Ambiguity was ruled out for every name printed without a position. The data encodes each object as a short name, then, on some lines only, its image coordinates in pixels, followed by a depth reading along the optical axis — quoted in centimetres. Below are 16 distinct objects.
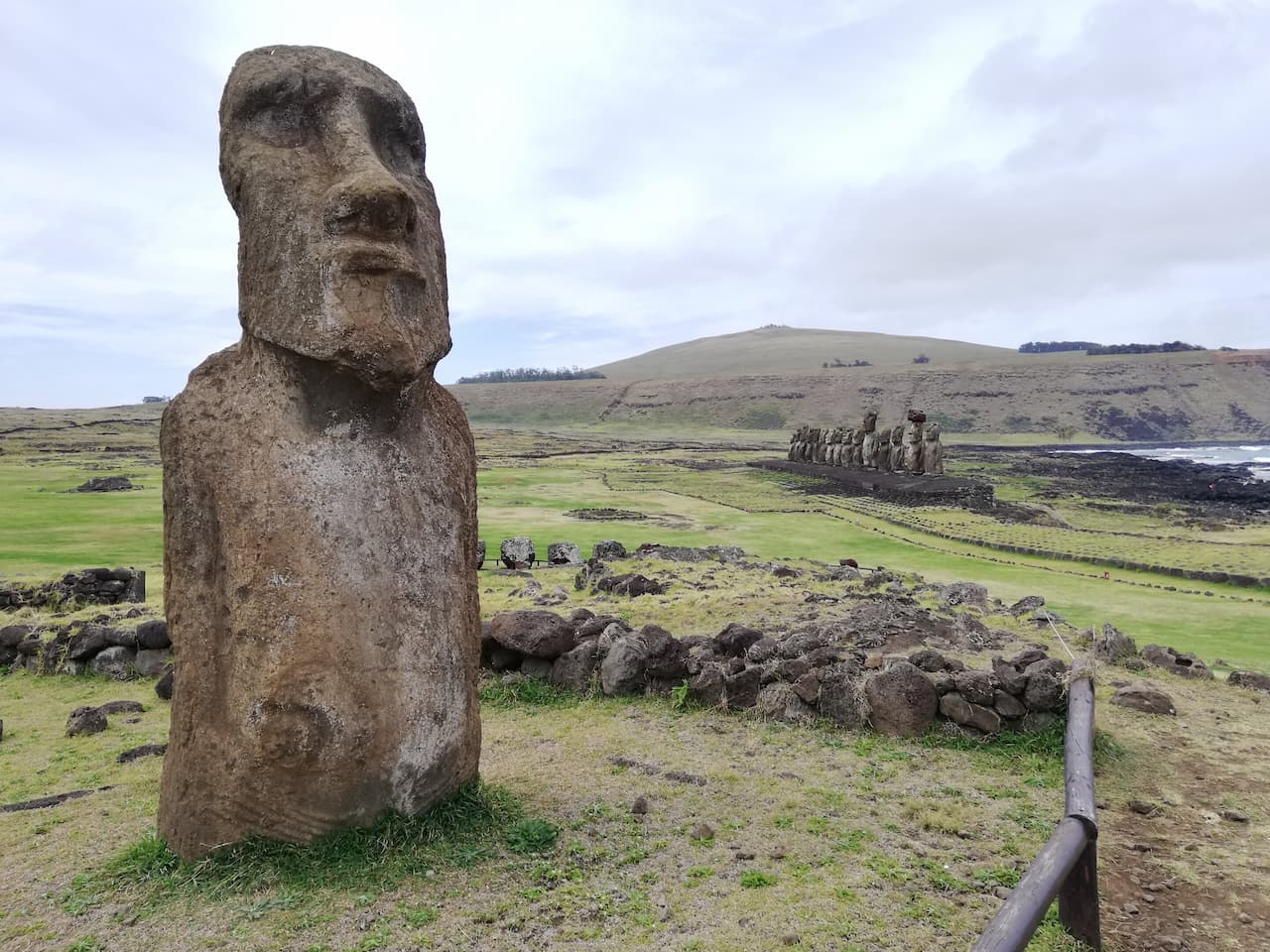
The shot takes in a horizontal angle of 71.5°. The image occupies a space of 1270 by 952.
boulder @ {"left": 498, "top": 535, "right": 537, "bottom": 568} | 1857
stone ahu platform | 3509
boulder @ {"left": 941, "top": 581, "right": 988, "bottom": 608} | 1313
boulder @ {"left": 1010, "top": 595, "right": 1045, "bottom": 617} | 1234
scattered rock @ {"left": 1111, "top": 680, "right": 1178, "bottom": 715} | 835
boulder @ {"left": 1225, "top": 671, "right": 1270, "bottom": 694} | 922
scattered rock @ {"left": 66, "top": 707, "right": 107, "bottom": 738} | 837
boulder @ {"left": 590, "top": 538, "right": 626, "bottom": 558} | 1875
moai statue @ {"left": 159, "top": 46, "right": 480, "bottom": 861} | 490
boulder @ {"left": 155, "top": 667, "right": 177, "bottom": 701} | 940
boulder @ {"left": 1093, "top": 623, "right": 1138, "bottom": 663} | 1012
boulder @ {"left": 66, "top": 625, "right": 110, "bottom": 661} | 1056
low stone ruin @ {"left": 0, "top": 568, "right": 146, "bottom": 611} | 1360
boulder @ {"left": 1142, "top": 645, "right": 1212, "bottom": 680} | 969
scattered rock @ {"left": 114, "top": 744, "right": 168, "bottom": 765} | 749
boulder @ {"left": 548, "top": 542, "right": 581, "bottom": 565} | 1900
